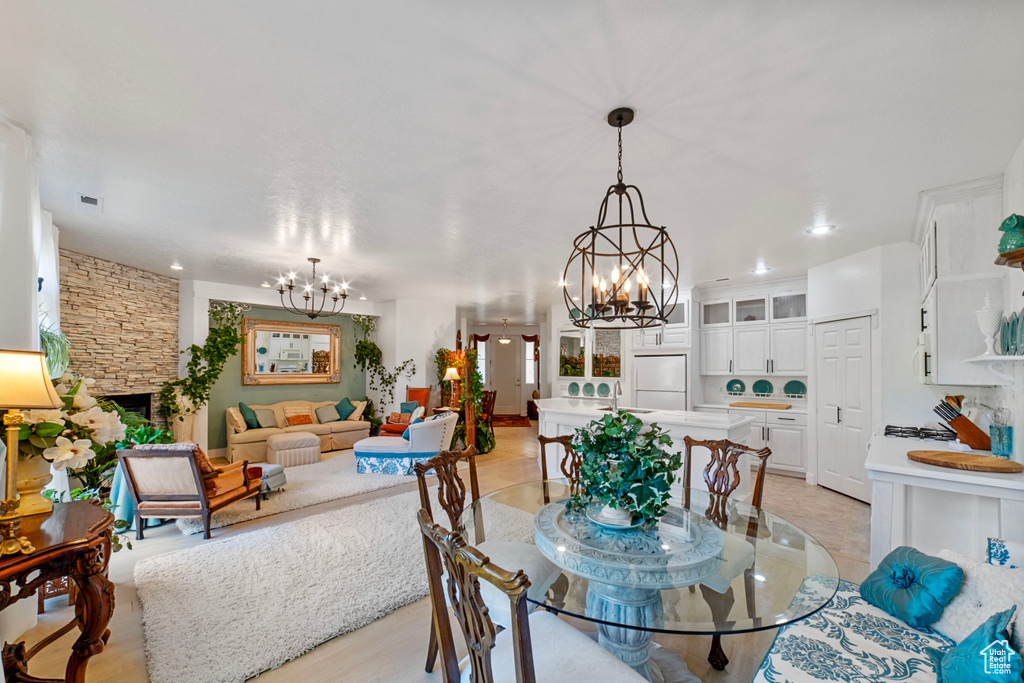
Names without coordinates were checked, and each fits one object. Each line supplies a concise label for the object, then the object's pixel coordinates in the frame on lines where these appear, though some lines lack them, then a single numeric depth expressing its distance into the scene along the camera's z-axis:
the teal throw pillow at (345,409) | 7.70
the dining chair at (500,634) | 0.99
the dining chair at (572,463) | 2.82
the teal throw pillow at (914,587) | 1.65
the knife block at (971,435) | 2.76
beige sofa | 6.29
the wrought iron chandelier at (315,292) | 5.27
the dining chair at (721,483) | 2.09
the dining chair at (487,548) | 1.81
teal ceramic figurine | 1.83
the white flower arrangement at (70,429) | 1.73
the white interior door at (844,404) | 4.46
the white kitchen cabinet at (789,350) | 5.64
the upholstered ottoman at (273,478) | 4.54
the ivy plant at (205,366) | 5.82
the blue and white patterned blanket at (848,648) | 1.44
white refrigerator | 6.35
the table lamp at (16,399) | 1.46
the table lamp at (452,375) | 6.88
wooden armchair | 3.48
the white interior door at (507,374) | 12.21
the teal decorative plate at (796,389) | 5.85
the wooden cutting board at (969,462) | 2.22
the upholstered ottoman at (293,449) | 6.09
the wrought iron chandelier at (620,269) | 1.91
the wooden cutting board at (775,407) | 5.74
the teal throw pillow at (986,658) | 1.16
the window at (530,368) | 12.18
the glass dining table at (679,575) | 1.41
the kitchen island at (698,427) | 3.93
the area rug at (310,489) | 4.05
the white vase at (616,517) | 1.83
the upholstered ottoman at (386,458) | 5.69
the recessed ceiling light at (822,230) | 3.65
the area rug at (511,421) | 10.48
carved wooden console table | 1.44
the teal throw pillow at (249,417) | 6.66
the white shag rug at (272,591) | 2.17
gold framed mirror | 7.14
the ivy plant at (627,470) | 1.75
